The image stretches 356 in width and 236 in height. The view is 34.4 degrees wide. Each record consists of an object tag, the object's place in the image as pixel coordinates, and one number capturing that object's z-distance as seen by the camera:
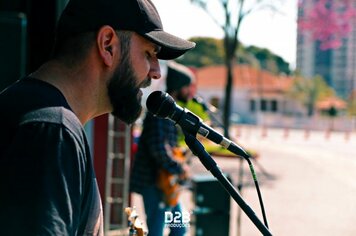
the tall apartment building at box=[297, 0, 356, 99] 126.00
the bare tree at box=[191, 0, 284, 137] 16.83
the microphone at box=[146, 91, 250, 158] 1.61
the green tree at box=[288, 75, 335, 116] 57.66
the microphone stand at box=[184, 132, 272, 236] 1.55
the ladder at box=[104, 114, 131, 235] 5.46
